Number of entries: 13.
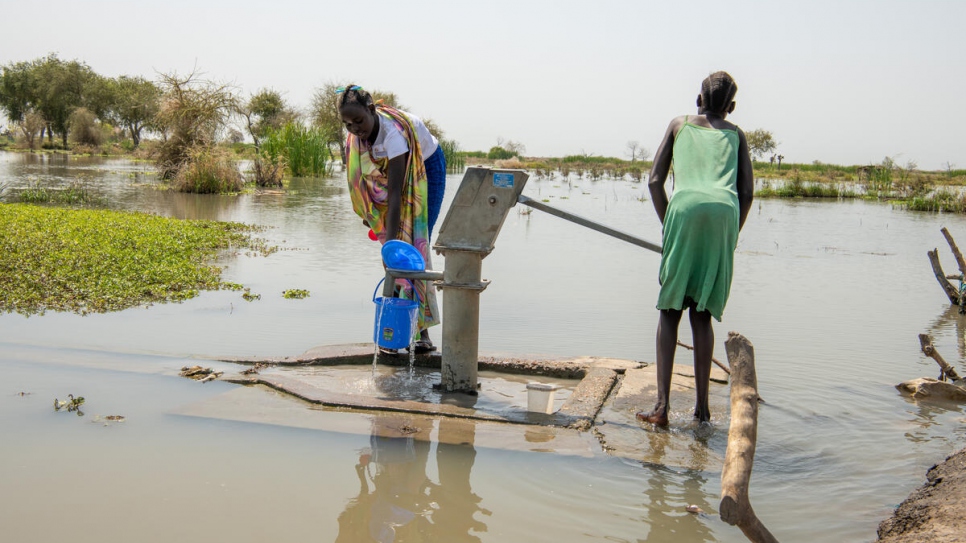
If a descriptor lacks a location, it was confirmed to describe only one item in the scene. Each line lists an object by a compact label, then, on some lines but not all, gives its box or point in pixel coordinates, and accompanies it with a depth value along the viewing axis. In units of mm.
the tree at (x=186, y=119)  19391
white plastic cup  3771
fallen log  2049
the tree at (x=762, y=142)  54281
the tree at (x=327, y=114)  39169
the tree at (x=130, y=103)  52812
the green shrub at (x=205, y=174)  18125
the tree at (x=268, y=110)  41094
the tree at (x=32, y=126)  50125
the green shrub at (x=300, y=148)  25719
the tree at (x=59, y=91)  51812
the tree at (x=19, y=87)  53031
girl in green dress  3475
